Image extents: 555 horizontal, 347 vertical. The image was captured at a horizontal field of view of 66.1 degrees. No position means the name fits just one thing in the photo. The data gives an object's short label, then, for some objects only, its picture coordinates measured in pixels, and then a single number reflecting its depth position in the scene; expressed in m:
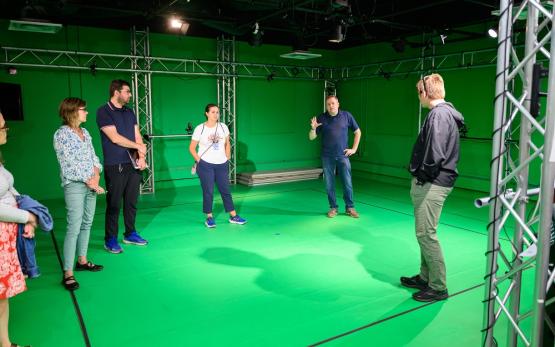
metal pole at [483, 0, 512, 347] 1.92
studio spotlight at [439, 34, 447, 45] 7.99
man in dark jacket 3.28
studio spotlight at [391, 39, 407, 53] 8.62
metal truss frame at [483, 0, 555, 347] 1.73
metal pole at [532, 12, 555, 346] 1.67
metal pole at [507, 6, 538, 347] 1.93
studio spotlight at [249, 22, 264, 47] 8.05
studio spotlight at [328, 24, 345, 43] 7.31
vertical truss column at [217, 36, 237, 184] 9.45
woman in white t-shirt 5.68
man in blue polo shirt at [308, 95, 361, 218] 6.23
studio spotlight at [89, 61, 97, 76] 7.88
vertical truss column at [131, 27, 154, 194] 8.35
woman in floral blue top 3.59
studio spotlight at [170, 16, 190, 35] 7.44
